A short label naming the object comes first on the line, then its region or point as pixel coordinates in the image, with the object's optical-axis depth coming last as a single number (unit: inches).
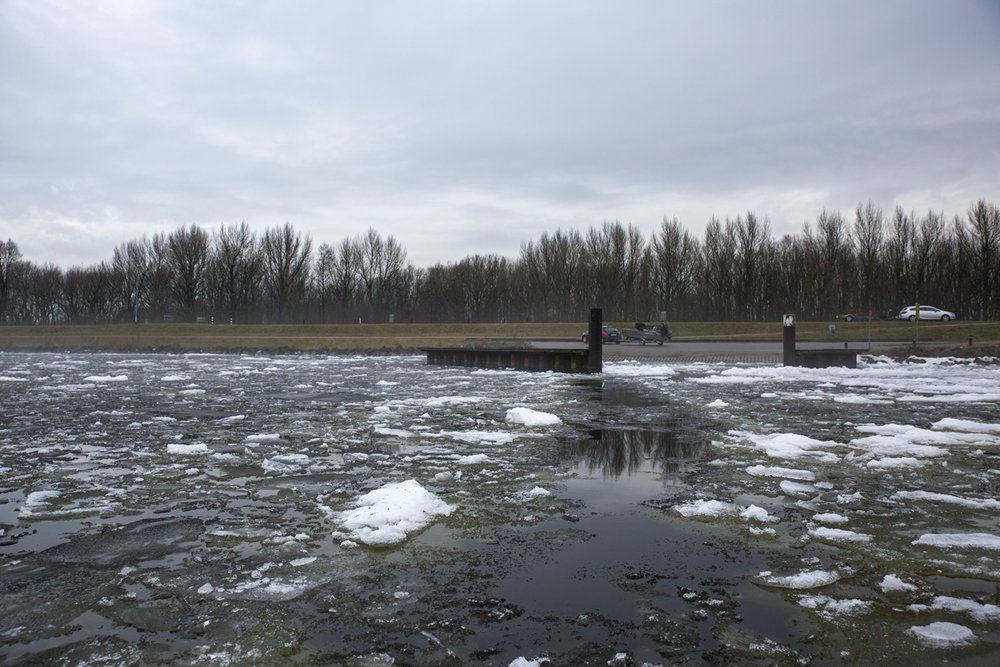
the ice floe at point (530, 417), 419.8
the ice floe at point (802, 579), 159.9
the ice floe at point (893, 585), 156.8
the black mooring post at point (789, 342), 883.4
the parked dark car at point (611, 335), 1667.1
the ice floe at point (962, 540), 186.1
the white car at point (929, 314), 1967.3
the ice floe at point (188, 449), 321.7
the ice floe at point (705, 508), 220.5
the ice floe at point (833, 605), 144.9
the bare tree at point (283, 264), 3048.7
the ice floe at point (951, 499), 226.2
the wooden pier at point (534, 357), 876.6
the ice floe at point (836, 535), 193.6
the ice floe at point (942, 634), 129.6
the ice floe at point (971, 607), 140.4
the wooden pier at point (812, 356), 889.5
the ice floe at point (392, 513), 199.6
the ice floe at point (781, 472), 272.1
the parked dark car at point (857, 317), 2210.9
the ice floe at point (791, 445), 313.0
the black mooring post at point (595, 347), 872.3
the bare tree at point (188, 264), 3034.0
